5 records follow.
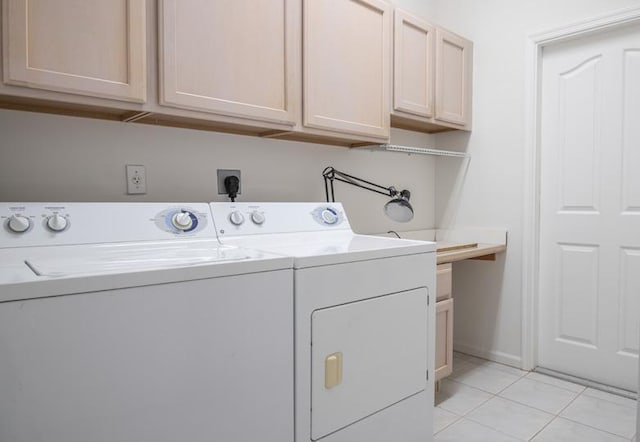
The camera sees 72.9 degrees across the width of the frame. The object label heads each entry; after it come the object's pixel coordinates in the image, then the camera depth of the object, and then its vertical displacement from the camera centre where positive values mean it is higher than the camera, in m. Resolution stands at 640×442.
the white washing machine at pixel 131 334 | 0.88 -0.29
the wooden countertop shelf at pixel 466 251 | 2.27 -0.25
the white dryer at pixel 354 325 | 1.31 -0.39
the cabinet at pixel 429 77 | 2.29 +0.76
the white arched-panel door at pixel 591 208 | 2.29 +0.00
